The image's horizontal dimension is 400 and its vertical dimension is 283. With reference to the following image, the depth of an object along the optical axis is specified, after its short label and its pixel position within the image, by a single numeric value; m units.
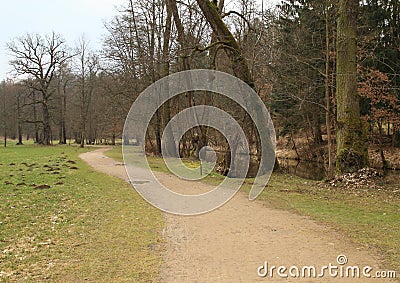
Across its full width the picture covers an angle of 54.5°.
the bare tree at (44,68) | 44.06
